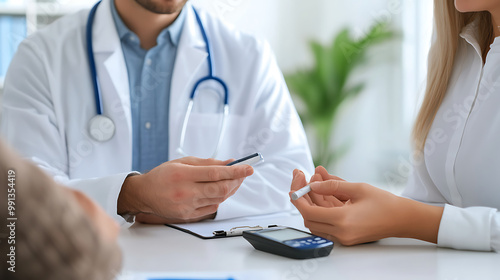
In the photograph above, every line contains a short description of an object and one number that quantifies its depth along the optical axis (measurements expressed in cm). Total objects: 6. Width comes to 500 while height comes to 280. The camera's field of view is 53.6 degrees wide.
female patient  82
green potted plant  312
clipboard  92
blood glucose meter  73
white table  67
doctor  132
